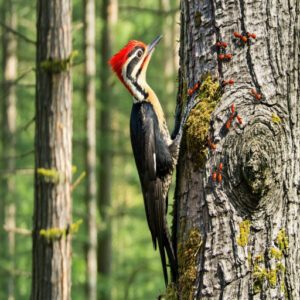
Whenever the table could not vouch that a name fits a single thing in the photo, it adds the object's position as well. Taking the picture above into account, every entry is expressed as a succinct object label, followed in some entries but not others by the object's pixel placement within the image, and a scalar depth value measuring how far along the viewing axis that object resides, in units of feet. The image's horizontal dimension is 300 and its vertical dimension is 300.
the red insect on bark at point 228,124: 20.92
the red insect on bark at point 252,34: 21.03
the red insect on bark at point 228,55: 21.40
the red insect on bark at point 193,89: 22.53
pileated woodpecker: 27.12
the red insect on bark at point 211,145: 21.15
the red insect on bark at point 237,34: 21.20
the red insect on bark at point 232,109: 21.01
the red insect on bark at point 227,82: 21.31
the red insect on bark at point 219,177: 20.75
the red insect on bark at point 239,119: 20.63
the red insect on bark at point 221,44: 21.43
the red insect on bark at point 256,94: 20.80
